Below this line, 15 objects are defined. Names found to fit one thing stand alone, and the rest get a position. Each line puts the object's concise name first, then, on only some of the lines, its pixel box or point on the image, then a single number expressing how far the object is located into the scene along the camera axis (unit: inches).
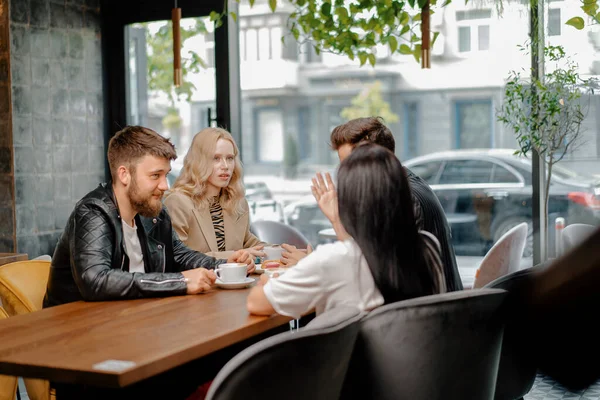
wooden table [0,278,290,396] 70.5
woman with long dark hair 81.0
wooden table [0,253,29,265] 169.5
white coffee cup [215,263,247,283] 112.4
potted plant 188.4
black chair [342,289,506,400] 75.7
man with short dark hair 109.4
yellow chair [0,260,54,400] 105.8
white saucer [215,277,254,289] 111.2
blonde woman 151.1
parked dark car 196.1
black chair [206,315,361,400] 64.2
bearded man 102.5
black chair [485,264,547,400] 83.7
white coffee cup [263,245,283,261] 137.3
